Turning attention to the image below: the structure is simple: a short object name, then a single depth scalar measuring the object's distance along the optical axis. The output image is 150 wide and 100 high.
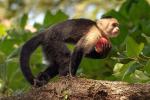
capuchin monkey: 8.02
